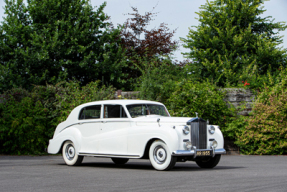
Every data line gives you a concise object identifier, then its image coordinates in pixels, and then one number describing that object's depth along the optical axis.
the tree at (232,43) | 22.42
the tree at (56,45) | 21.28
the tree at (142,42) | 25.83
